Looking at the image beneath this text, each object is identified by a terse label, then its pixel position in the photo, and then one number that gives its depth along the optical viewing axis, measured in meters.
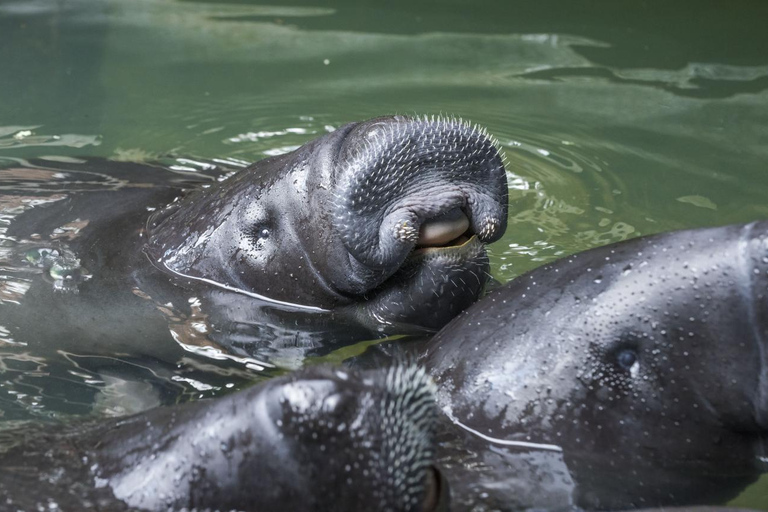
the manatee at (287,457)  5.09
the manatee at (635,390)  6.02
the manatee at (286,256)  8.33
